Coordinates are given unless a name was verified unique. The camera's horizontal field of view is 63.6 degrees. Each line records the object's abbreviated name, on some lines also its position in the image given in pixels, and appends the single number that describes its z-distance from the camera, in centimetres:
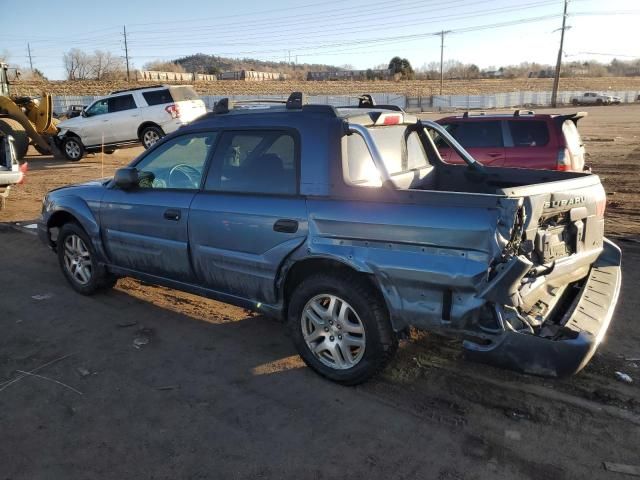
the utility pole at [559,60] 5650
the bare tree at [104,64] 9844
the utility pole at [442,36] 8425
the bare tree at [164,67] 14475
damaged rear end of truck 285
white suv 1630
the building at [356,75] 10675
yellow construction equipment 1602
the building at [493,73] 11260
